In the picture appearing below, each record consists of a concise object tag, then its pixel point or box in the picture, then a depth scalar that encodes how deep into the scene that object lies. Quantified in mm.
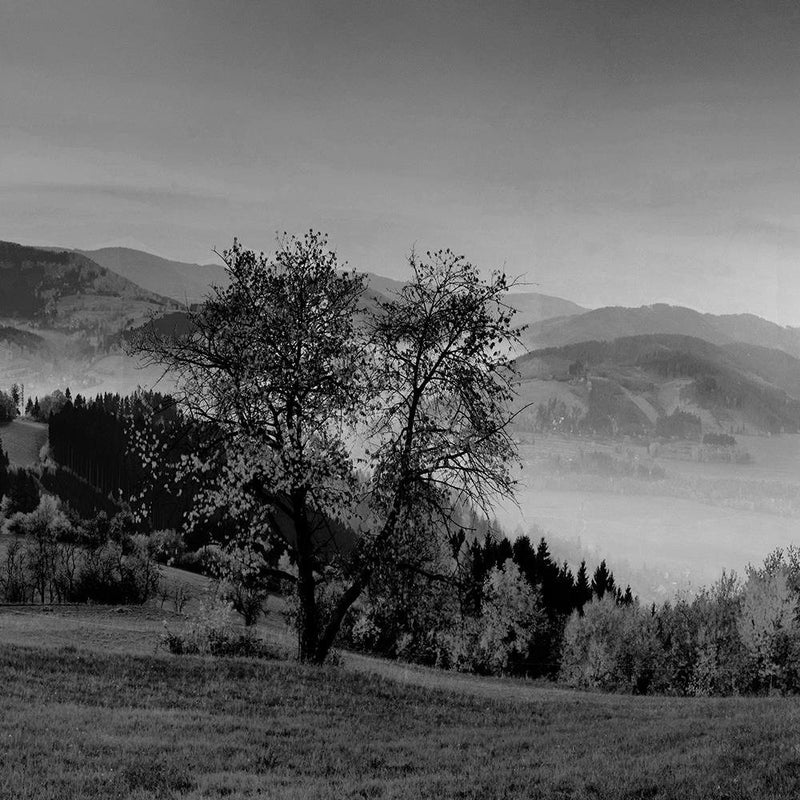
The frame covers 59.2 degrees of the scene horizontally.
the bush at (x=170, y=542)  154625
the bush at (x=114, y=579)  117250
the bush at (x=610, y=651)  99500
